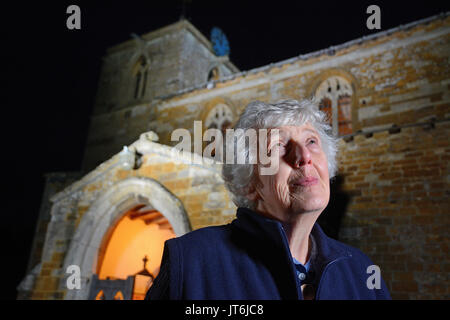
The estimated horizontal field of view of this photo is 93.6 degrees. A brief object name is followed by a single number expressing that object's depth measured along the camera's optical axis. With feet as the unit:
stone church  16.22
